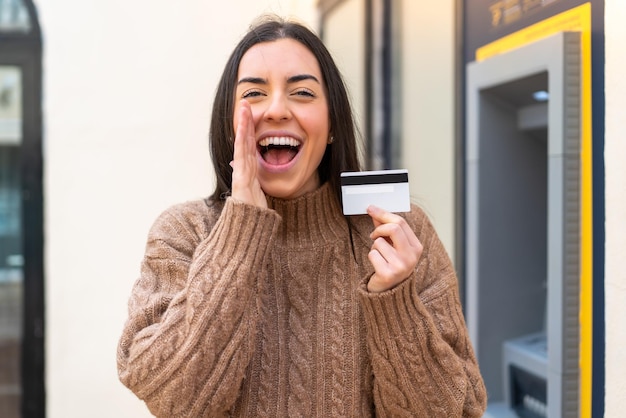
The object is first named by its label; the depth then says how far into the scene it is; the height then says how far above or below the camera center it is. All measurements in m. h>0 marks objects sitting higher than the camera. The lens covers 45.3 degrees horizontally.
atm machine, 2.45 -0.13
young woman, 1.34 -0.17
